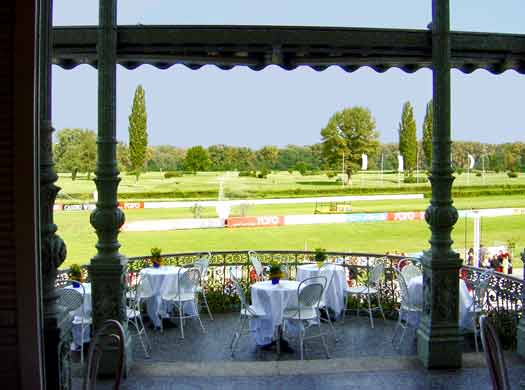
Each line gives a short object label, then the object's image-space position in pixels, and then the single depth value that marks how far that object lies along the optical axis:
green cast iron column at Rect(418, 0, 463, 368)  5.33
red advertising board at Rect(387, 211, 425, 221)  42.23
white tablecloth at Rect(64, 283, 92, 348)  6.66
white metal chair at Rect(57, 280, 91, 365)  5.66
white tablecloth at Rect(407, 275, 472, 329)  7.00
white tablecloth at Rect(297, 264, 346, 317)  8.26
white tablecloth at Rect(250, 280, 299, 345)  6.66
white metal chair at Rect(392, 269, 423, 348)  6.84
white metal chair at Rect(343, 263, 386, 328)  7.93
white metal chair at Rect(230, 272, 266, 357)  6.66
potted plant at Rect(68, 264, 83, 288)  6.98
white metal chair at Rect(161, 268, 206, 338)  7.51
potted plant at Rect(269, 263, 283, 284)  6.83
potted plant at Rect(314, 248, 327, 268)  8.15
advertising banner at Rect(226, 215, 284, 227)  40.38
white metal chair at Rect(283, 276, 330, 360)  6.34
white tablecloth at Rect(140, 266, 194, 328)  7.80
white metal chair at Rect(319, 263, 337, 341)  8.17
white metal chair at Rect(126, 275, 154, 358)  6.72
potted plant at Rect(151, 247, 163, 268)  8.16
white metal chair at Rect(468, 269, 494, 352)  6.55
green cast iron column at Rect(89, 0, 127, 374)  5.12
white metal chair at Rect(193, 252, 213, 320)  8.27
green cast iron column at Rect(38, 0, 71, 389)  3.14
